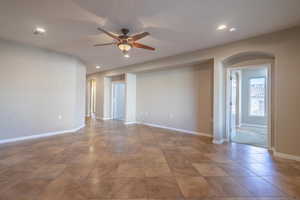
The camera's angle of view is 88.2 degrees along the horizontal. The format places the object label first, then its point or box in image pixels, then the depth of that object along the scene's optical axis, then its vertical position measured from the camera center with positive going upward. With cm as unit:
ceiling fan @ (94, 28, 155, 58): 297 +120
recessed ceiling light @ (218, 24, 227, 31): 301 +148
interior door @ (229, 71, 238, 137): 441 +18
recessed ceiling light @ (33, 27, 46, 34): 317 +150
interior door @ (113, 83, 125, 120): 849 +4
